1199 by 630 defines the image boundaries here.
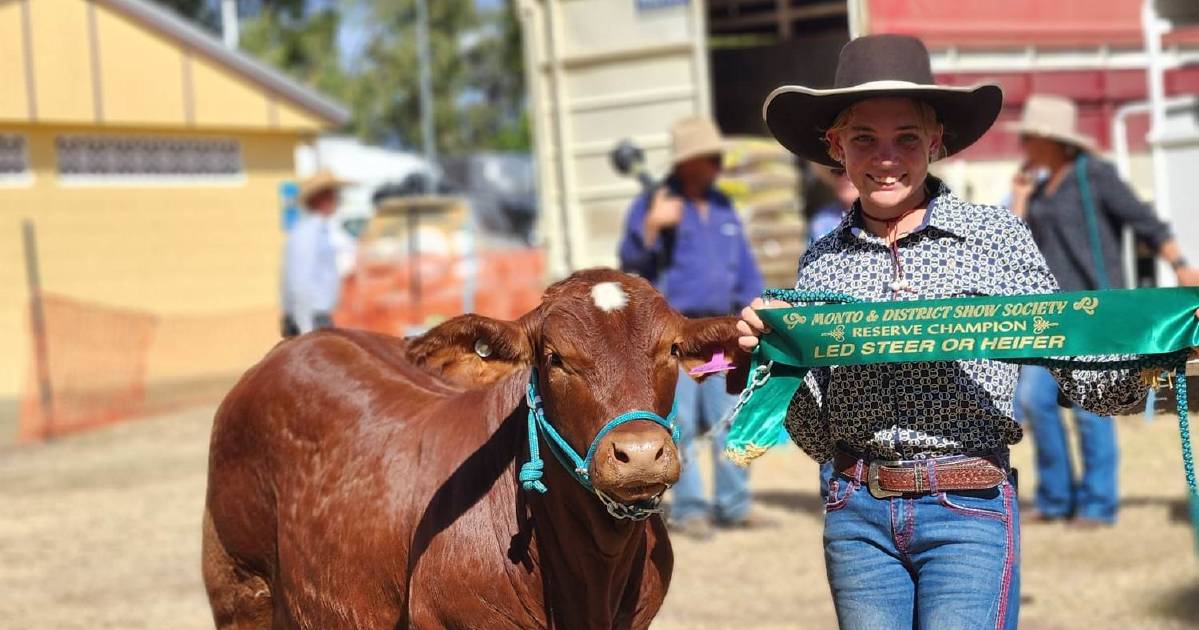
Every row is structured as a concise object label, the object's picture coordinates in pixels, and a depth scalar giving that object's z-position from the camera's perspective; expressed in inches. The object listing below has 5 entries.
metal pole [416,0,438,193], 1254.2
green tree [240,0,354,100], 1739.7
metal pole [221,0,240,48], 1397.6
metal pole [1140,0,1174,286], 384.5
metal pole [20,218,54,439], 573.0
